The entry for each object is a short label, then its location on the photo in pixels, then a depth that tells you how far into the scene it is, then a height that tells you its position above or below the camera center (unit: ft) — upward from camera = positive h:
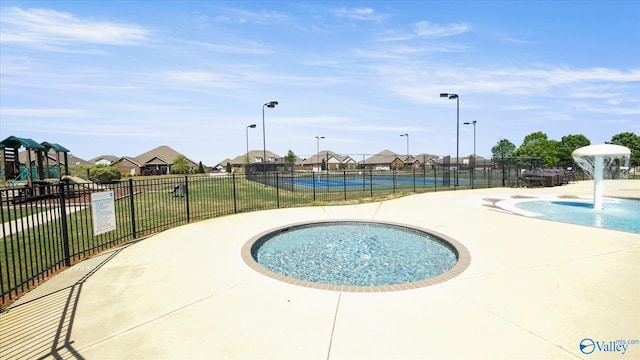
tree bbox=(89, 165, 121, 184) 119.14 -0.54
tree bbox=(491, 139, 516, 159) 351.01 +16.97
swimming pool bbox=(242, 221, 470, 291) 20.12 -7.72
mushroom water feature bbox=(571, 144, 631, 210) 39.45 +0.01
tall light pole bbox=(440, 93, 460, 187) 72.99 +13.21
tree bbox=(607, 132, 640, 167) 222.87 +12.90
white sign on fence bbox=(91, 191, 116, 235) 22.65 -3.14
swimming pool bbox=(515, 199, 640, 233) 33.78 -7.62
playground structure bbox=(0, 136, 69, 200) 64.80 +2.49
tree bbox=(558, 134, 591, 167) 236.10 +12.79
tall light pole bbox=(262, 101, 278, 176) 76.97 +16.77
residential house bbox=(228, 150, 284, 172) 321.03 +11.53
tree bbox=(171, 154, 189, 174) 218.59 +3.51
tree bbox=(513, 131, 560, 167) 211.90 +8.16
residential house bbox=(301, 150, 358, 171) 314.35 +6.16
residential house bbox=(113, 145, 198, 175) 245.00 +5.71
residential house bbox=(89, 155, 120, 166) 306.51 +14.01
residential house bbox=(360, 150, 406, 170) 300.28 +3.01
